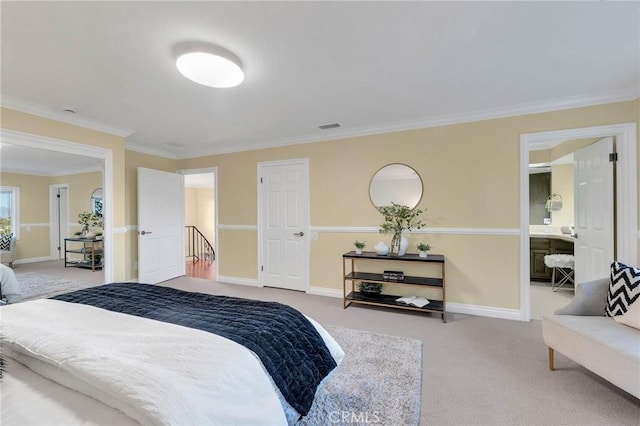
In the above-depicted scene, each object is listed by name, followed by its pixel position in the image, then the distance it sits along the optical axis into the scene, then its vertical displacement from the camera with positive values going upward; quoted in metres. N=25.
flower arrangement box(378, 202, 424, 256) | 3.46 -0.17
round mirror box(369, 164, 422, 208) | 3.63 +0.33
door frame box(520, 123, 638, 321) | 2.72 +0.33
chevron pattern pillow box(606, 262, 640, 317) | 1.93 -0.59
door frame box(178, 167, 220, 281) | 5.01 -0.01
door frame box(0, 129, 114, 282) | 3.34 +0.42
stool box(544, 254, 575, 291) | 4.14 -0.89
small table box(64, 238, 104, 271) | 5.11 -0.76
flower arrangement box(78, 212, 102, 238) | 5.02 -0.17
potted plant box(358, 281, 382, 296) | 3.60 -1.05
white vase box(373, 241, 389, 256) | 3.52 -0.50
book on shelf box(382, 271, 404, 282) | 3.35 -0.82
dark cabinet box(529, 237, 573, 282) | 4.56 -0.73
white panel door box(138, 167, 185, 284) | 4.50 -0.24
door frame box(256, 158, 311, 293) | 4.27 -0.11
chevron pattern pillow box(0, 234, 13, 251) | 4.92 -0.52
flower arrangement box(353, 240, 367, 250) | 3.70 -0.47
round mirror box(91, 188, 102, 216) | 4.52 +0.18
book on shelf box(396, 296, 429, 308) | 3.24 -1.11
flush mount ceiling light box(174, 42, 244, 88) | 1.94 +1.10
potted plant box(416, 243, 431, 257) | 3.34 -0.48
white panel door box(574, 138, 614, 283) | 2.91 -0.03
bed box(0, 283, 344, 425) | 0.84 -0.58
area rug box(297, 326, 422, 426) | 1.65 -1.26
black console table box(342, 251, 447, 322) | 3.17 -0.87
